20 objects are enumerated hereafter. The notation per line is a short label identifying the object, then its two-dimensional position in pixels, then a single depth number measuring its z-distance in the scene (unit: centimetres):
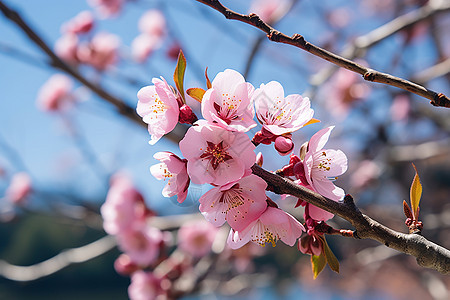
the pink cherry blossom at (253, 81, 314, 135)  70
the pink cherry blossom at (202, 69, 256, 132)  69
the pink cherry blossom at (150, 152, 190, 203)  69
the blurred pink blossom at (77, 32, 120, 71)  193
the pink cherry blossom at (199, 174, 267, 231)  69
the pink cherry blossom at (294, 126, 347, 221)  69
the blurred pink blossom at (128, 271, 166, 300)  129
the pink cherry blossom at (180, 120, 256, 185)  67
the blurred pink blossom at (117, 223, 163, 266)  135
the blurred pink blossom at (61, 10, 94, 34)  193
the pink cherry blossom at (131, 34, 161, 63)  229
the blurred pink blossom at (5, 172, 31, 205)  224
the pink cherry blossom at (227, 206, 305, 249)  69
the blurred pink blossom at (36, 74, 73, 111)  255
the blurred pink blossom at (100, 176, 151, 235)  137
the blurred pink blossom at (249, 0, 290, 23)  267
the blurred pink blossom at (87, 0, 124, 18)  211
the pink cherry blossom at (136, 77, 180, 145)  69
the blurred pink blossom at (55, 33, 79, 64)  187
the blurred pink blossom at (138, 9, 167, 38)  251
